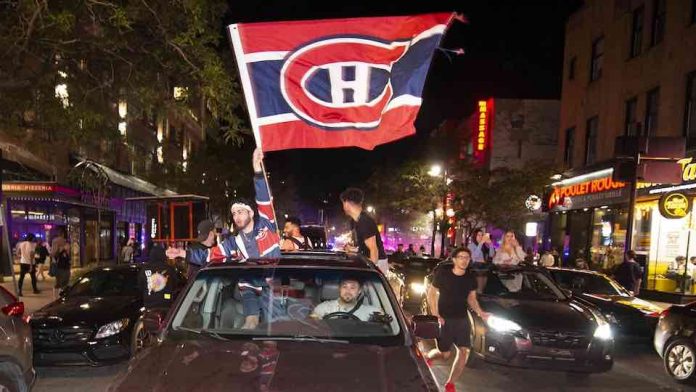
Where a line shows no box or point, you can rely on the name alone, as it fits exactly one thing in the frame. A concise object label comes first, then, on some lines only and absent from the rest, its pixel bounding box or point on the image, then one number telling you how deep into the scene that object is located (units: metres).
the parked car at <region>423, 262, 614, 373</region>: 7.69
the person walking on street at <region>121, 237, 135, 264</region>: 19.25
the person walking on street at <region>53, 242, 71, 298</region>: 14.12
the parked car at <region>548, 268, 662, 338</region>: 10.73
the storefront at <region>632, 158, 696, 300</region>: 15.06
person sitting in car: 4.37
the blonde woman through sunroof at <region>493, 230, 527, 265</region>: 10.30
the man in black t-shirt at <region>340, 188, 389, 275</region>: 6.29
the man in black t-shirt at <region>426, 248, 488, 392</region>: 6.56
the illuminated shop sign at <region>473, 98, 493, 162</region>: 37.47
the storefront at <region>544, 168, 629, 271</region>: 20.53
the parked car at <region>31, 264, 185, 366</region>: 7.32
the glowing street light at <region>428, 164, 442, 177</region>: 32.75
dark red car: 3.00
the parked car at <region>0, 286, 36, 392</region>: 5.17
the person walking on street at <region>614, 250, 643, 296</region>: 13.95
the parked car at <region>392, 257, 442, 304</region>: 15.86
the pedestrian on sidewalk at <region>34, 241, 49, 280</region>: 15.95
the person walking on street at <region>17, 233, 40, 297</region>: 15.23
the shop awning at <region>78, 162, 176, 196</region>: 26.59
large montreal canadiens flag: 5.68
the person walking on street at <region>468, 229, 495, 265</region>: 10.15
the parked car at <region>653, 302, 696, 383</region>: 8.00
